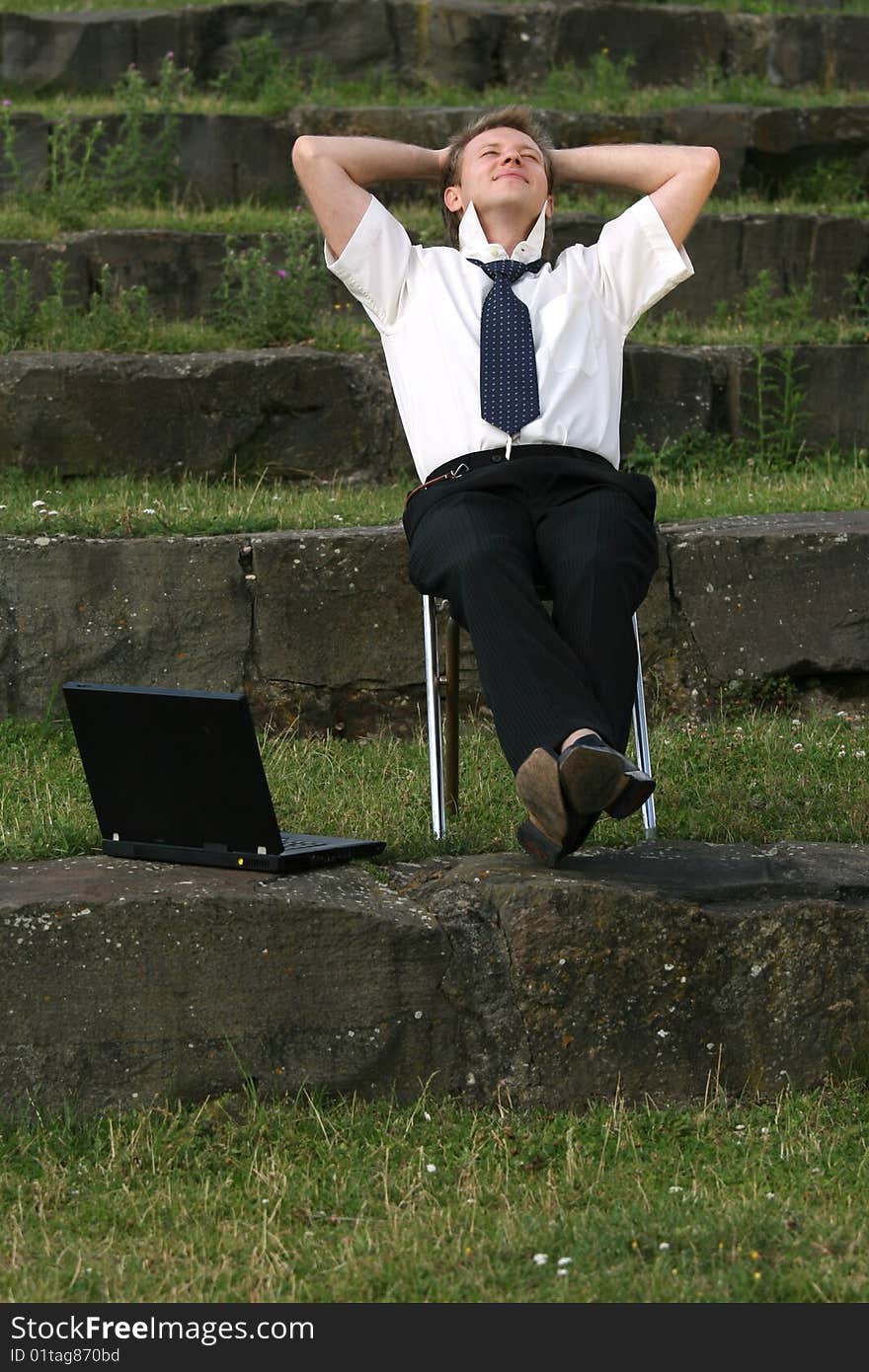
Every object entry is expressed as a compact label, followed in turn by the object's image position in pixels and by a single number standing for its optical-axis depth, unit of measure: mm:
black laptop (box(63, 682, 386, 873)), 6410
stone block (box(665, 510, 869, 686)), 9594
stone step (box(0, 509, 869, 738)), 9367
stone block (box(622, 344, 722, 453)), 12297
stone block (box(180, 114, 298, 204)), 16219
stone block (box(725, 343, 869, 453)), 12477
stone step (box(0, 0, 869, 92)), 18359
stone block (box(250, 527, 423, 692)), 9383
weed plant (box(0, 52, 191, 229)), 14875
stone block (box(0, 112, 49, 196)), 15961
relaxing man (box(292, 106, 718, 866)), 6469
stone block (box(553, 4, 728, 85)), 18719
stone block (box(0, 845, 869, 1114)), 6418
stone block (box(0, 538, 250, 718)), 9344
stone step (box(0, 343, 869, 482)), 11273
